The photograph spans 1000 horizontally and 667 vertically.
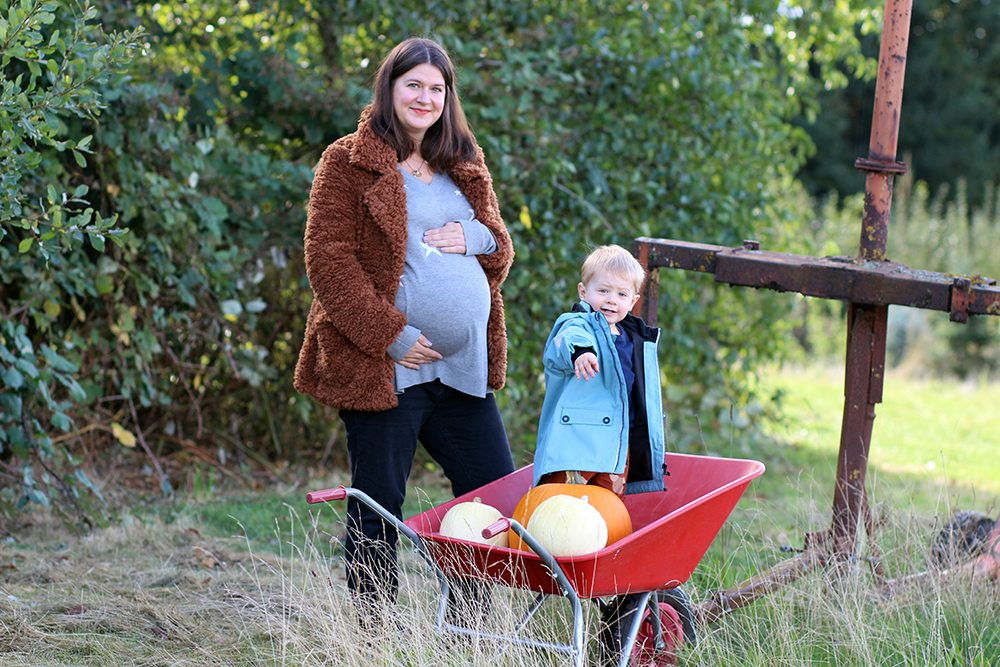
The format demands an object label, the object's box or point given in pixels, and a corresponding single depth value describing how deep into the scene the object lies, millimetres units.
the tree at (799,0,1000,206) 35844
